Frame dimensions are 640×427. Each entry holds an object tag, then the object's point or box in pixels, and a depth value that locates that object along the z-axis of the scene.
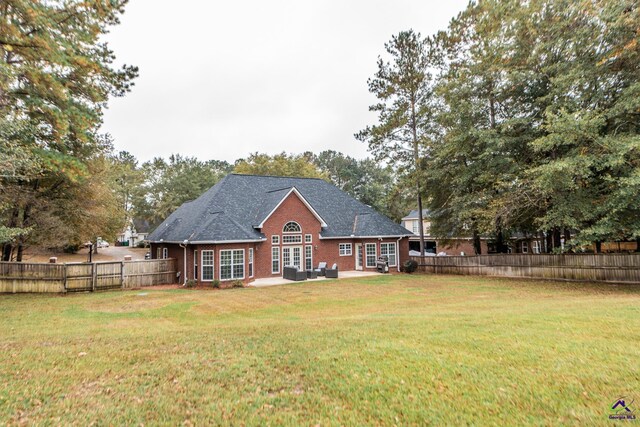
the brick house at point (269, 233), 19.31
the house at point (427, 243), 38.90
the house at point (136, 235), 62.28
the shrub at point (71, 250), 41.19
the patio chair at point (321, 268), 22.04
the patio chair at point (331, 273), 21.36
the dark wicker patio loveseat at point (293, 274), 20.33
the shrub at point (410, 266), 24.50
